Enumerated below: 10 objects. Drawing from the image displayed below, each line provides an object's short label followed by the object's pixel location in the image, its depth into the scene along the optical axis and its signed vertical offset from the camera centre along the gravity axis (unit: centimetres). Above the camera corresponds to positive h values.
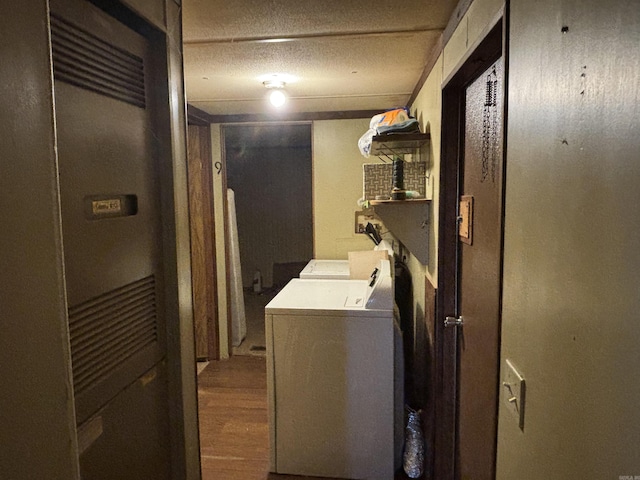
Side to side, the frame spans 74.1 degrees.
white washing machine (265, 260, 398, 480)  216 -94
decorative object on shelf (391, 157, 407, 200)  223 +11
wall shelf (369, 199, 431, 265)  224 -11
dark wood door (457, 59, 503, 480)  128 -25
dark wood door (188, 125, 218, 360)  372 -29
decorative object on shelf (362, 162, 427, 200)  261 +13
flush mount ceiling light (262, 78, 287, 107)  259 +72
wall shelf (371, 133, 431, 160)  222 +34
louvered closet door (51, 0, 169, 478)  90 -7
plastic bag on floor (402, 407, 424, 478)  227 -134
